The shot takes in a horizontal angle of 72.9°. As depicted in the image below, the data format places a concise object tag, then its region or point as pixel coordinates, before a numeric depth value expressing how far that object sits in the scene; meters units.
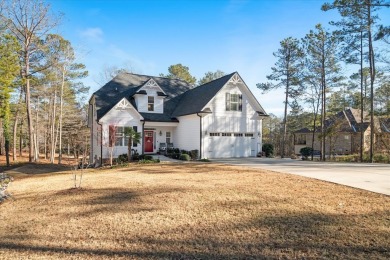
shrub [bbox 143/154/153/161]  18.75
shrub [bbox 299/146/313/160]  25.73
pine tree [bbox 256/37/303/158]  28.39
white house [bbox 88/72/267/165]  20.64
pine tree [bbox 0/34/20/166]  18.06
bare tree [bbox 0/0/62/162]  20.56
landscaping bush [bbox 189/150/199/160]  20.52
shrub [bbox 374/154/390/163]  20.42
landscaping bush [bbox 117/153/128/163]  18.98
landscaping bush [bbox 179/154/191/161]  19.45
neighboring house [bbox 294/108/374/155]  32.74
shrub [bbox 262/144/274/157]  23.89
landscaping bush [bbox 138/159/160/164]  17.38
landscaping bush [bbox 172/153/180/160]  20.78
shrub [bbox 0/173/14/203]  8.91
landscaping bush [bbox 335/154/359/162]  24.23
